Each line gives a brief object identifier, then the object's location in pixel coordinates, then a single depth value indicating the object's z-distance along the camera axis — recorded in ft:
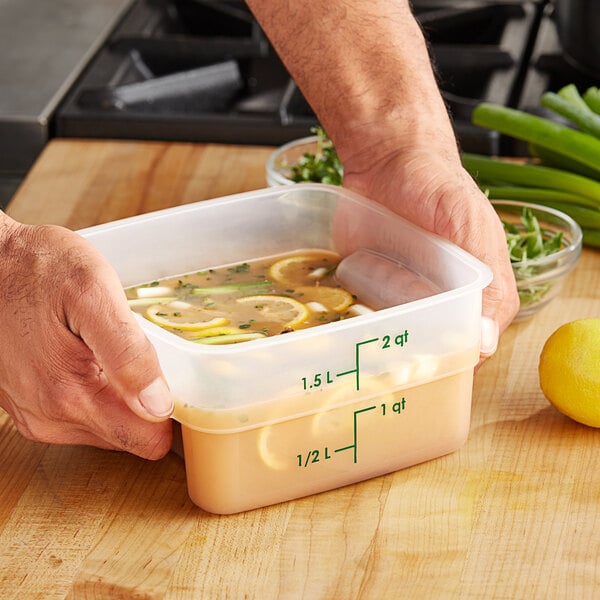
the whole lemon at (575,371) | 3.47
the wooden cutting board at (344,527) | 3.14
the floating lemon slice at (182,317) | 3.37
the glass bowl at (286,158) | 4.35
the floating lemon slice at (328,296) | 3.49
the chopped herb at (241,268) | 3.68
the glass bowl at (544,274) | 3.91
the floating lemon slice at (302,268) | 3.63
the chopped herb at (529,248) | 3.91
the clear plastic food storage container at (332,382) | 3.16
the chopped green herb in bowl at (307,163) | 4.26
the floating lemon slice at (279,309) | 3.41
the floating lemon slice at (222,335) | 3.30
